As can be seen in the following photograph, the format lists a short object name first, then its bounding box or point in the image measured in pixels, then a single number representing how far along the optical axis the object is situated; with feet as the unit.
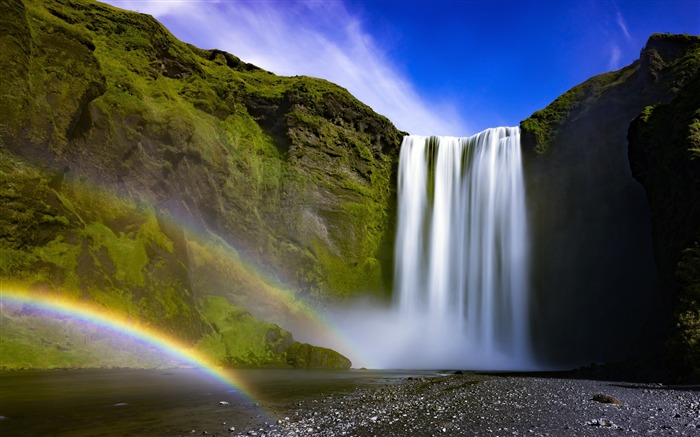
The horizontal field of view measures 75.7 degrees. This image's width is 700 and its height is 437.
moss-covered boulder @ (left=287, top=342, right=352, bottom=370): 115.75
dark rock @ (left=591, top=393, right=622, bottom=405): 46.68
